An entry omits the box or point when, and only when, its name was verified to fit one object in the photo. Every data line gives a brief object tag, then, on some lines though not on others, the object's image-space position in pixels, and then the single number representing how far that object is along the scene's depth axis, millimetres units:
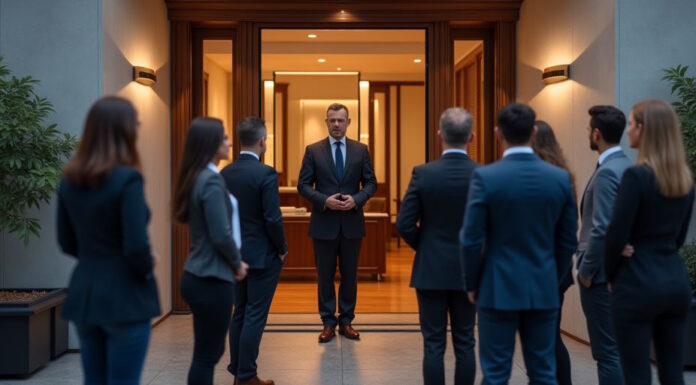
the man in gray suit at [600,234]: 3453
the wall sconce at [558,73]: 5820
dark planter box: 4504
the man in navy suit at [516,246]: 2859
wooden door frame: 6840
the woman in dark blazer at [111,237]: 2611
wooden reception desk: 8688
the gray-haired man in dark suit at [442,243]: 3391
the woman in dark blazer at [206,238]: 3170
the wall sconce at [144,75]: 5816
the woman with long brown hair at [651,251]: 2961
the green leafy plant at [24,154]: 4562
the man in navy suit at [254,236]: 4070
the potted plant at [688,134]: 4660
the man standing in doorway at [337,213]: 5719
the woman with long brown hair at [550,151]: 3639
